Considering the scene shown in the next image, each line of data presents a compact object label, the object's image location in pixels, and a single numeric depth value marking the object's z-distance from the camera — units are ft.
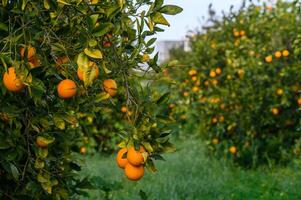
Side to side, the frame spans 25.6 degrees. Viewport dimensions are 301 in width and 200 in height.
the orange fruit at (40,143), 9.47
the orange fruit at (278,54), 24.73
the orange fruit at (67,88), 8.23
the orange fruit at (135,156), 7.98
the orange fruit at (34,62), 8.60
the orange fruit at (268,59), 24.74
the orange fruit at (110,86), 8.58
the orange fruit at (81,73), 7.50
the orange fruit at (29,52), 8.27
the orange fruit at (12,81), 8.05
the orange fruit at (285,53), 24.51
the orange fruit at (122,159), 8.29
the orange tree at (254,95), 25.20
